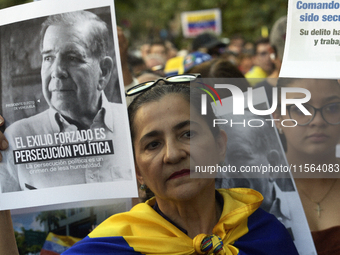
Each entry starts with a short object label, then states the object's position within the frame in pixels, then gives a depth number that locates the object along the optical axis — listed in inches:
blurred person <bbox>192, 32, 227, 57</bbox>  262.5
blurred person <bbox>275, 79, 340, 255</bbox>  81.9
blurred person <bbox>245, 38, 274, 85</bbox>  237.9
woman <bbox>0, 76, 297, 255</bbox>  73.9
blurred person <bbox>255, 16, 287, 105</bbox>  147.6
